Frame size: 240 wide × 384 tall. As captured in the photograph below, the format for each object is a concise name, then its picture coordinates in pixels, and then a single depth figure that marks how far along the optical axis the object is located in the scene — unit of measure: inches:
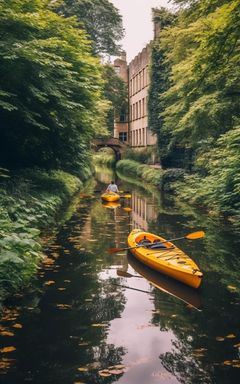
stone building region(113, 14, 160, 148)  1975.9
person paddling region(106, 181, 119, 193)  1014.9
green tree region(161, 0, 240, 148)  481.5
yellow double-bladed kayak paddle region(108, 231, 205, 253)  460.4
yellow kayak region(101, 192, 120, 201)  963.3
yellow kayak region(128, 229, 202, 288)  369.4
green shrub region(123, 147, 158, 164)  1694.4
